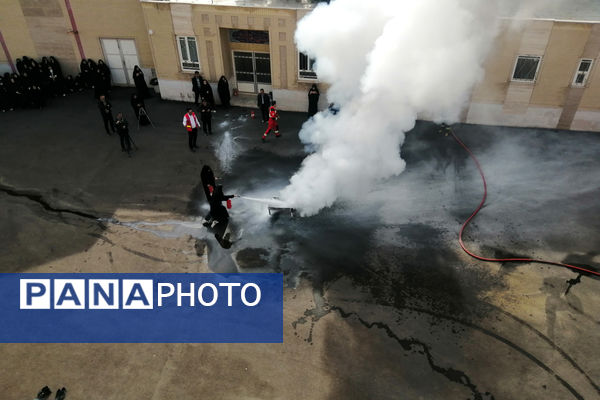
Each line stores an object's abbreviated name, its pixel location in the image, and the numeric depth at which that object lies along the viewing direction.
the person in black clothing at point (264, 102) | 15.48
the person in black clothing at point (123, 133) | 13.57
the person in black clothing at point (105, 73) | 18.59
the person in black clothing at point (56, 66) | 18.98
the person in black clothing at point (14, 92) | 17.05
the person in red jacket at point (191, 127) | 13.39
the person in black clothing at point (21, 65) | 18.75
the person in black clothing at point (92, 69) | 18.60
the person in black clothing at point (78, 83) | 19.09
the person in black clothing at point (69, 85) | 18.96
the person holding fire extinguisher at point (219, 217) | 10.45
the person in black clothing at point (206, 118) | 14.44
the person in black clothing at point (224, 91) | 16.53
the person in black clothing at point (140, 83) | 17.69
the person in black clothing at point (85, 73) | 18.83
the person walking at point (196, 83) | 16.57
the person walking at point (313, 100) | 15.72
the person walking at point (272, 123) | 14.35
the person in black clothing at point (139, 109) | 15.68
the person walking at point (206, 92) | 16.47
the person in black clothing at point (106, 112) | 14.84
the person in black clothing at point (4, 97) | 17.10
